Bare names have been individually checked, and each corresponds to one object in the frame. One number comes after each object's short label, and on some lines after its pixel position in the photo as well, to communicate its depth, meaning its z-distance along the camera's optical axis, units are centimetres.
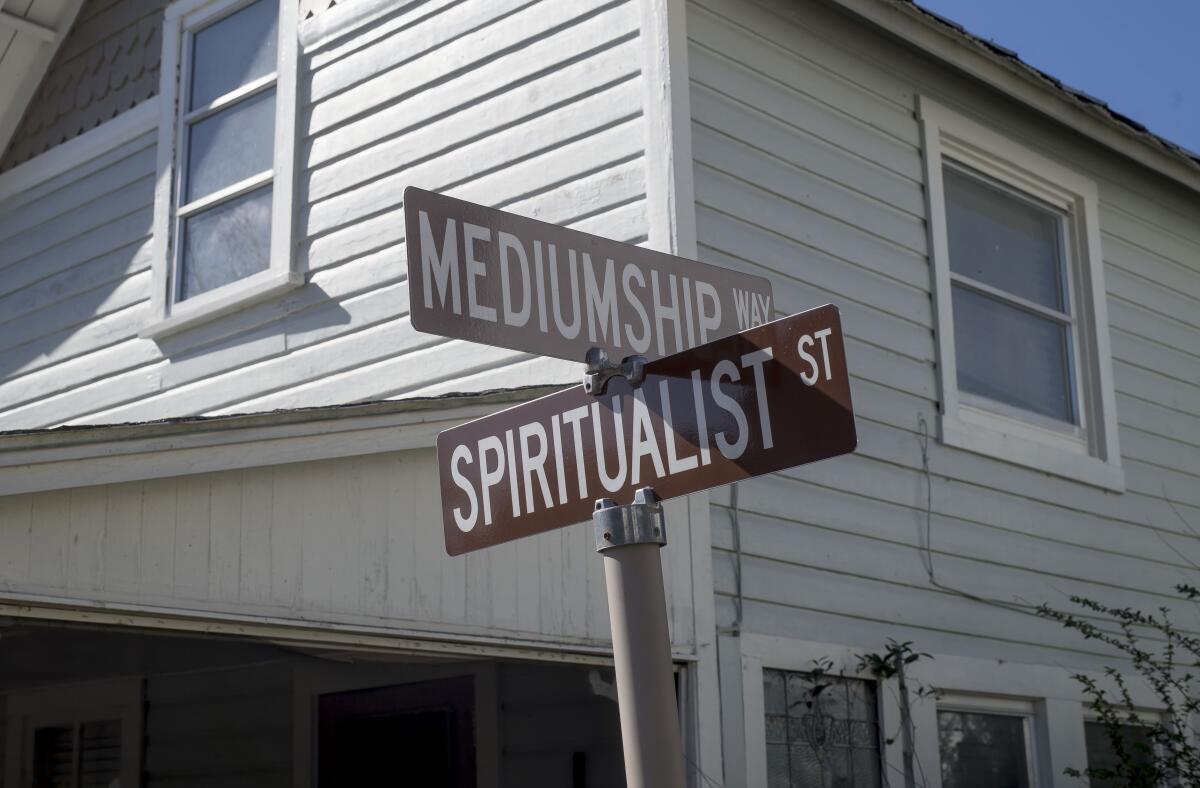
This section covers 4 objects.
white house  452
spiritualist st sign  256
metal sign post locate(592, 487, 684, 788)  248
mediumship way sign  280
